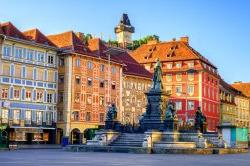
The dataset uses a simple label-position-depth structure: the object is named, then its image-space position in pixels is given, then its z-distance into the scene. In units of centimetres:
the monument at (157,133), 3862
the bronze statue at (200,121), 4559
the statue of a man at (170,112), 4088
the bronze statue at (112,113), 4525
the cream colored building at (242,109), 10994
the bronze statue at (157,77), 4443
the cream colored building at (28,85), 6212
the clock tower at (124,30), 17550
